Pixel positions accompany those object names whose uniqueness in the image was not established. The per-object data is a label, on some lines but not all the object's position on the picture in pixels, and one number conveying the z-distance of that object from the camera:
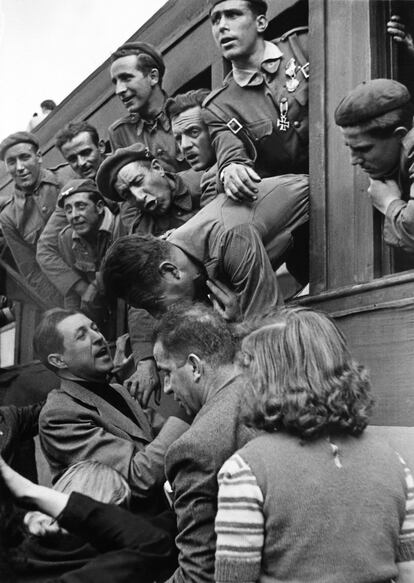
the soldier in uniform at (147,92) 4.85
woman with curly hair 1.86
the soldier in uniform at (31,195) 6.00
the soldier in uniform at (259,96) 3.97
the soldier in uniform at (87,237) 5.22
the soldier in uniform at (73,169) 5.54
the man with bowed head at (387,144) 3.24
